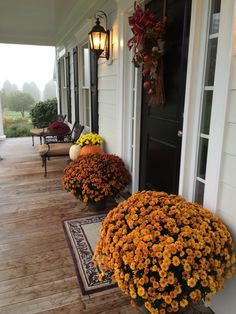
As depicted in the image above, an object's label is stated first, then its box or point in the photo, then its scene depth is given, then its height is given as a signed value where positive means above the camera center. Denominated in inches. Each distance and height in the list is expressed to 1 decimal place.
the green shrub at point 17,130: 343.5 -44.8
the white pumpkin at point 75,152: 159.0 -32.8
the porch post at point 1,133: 300.9 -42.8
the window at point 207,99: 64.0 +0.0
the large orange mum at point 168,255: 50.4 -31.2
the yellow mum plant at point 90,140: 152.6 -24.6
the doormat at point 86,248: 74.4 -51.4
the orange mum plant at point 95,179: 108.7 -33.9
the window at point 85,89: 196.1 +6.1
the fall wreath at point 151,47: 84.9 +16.8
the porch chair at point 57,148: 170.8 -33.8
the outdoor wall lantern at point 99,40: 127.6 +27.6
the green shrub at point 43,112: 363.9 -21.6
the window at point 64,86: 257.0 +11.4
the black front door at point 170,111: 79.9 -4.3
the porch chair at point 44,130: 235.6 -32.0
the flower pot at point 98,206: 115.9 -47.7
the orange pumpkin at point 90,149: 145.8 -28.9
